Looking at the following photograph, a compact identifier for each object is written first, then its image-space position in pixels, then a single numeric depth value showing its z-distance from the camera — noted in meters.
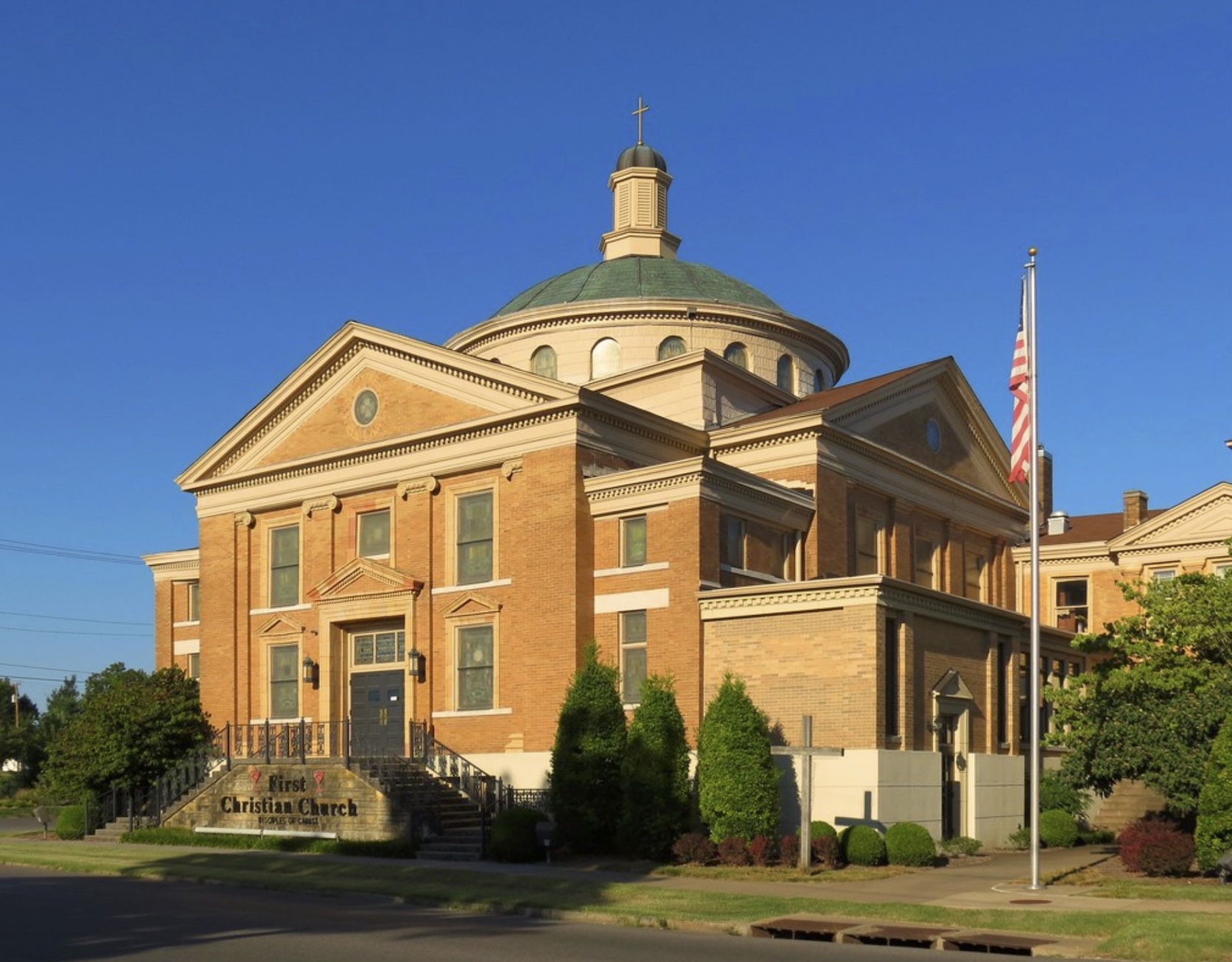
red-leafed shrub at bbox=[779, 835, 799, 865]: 28.73
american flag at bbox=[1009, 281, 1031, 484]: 26.05
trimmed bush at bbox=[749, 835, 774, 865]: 28.72
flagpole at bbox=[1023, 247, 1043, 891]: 24.44
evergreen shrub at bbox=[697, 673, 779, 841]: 29.58
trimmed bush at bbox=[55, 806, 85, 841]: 39.09
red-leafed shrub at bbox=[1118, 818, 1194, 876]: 25.81
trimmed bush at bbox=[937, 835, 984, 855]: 32.03
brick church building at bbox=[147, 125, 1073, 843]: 32.59
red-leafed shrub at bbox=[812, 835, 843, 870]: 28.56
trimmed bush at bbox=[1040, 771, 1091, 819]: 35.44
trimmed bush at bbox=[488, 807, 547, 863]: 30.47
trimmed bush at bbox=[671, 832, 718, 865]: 29.28
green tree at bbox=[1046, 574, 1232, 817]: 27.30
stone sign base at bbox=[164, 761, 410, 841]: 33.44
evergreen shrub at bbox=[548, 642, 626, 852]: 31.64
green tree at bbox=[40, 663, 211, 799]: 40.12
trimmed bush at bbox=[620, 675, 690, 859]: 30.56
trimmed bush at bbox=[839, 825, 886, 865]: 28.92
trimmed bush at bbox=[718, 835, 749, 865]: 28.83
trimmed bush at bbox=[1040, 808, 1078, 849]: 33.88
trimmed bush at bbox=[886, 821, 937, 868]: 29.12
